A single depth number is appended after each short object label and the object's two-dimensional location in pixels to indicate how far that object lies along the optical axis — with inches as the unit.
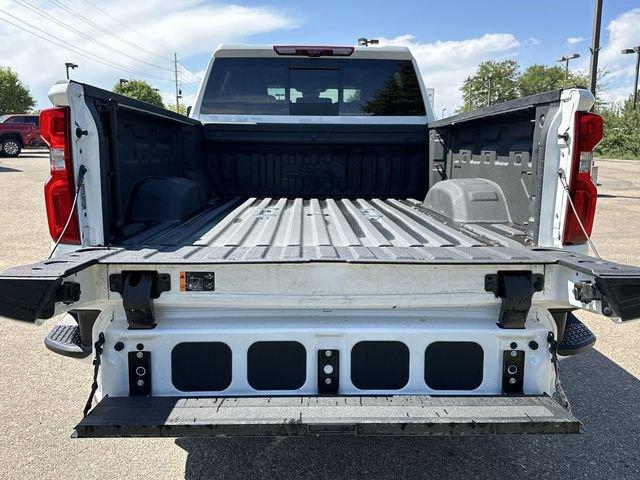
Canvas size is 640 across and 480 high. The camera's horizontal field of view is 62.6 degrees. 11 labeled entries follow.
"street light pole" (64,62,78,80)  1604.8
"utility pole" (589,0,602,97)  556.9
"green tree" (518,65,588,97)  2630.4
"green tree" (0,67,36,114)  2074.3
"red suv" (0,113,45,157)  1027.9
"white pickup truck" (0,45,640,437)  84.0
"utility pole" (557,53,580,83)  1448.5
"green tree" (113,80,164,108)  2386.8
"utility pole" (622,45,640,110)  1709.6
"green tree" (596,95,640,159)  1497.3
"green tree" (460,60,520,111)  2549.2
